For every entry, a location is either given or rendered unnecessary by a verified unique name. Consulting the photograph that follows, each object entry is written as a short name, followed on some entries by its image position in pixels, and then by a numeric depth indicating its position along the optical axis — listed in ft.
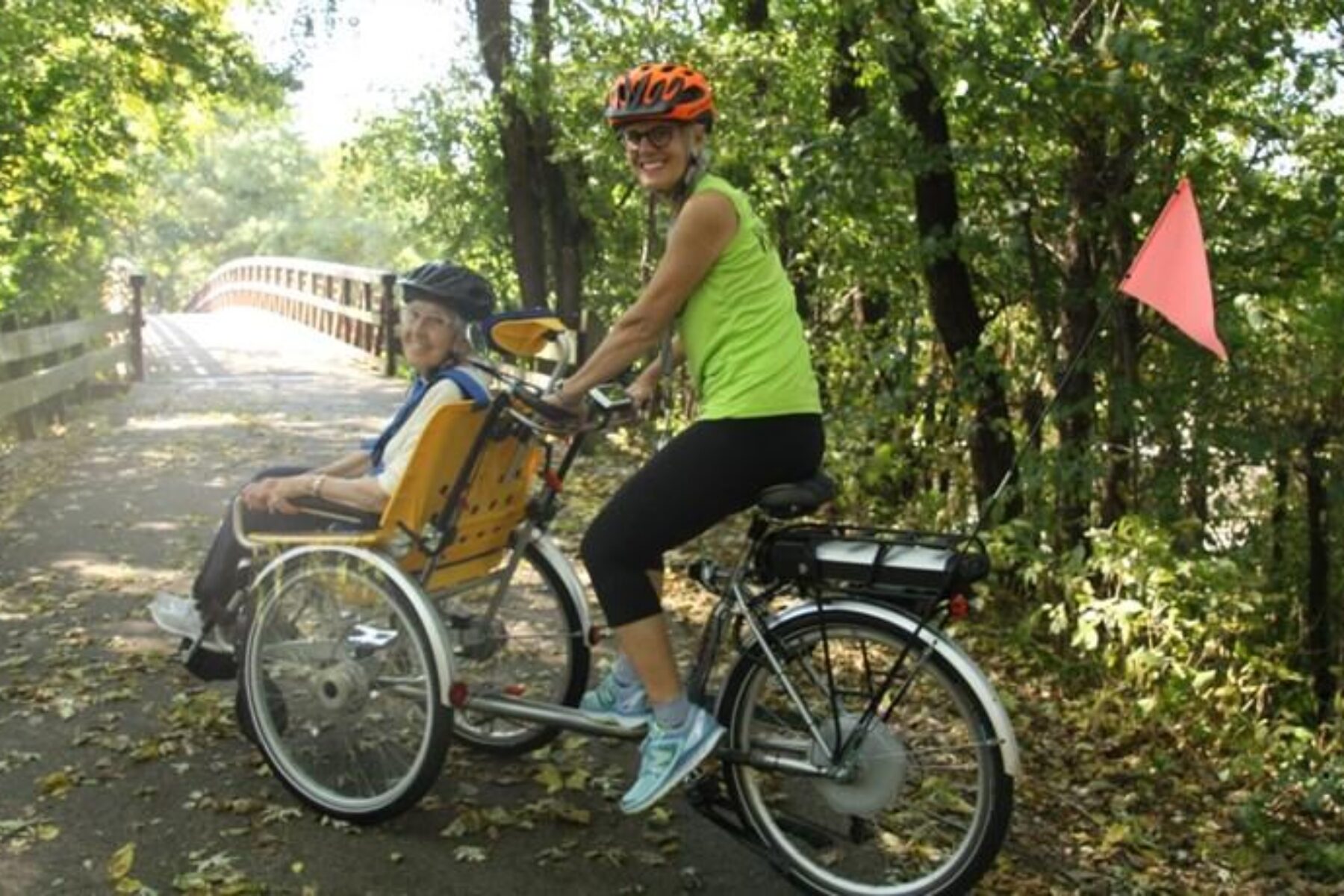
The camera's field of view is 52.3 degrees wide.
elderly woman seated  13.51
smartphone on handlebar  12.78
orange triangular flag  12.17
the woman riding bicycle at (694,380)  11.91
